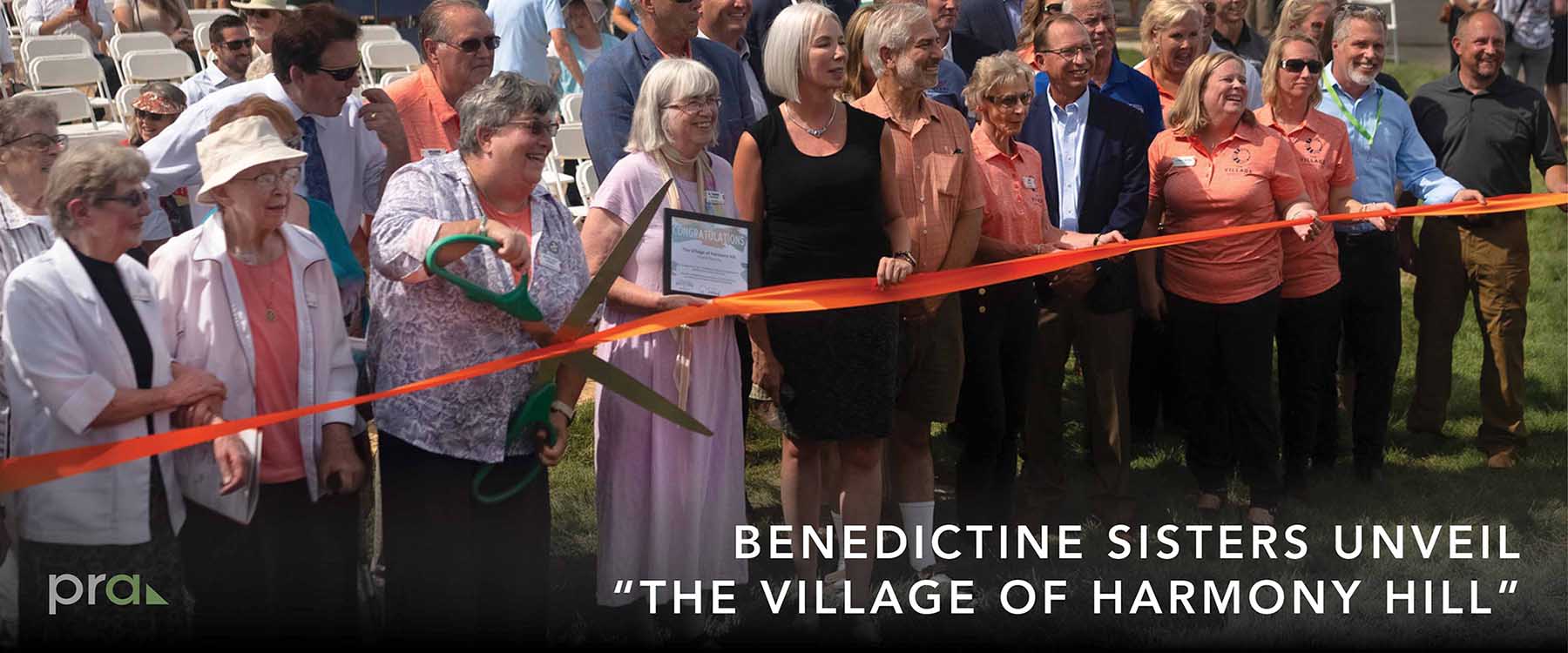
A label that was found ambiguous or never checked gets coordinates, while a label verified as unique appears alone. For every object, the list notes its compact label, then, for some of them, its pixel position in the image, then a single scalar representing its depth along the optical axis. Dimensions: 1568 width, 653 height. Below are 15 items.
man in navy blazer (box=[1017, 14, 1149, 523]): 7.02
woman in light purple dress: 5.53
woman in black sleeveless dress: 5.78
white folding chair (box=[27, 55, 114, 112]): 11.99
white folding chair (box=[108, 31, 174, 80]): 12.63
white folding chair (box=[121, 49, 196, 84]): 12.07
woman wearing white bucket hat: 4.70
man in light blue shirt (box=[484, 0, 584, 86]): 10.77
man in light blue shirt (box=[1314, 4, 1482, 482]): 7.77
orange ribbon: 4.49
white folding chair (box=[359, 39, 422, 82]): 13.29
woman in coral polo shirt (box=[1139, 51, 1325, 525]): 7.04
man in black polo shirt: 8.35
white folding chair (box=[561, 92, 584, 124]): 11.64
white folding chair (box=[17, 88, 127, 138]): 10.45
